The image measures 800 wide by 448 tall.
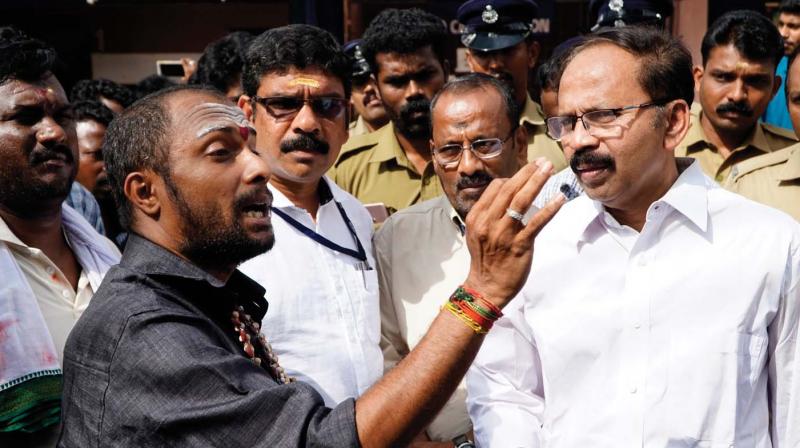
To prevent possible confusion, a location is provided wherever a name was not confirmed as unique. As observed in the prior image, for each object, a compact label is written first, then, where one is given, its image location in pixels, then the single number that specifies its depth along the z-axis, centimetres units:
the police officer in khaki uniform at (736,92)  468
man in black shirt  188
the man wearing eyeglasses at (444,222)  344
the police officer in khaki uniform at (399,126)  468
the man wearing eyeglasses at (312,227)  303
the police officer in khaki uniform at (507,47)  486
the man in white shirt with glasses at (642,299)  240
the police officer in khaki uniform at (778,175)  388
